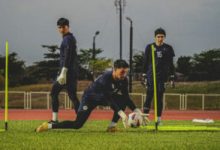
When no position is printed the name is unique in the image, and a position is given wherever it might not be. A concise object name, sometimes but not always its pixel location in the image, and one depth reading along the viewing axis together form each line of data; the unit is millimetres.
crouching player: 10984
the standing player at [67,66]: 12195
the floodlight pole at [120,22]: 50562
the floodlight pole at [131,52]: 41900
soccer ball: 10242
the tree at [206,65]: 65125
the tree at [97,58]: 62681
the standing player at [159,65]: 13906
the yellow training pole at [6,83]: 12045
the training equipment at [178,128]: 12252
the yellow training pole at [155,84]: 12695
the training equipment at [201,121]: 17328
